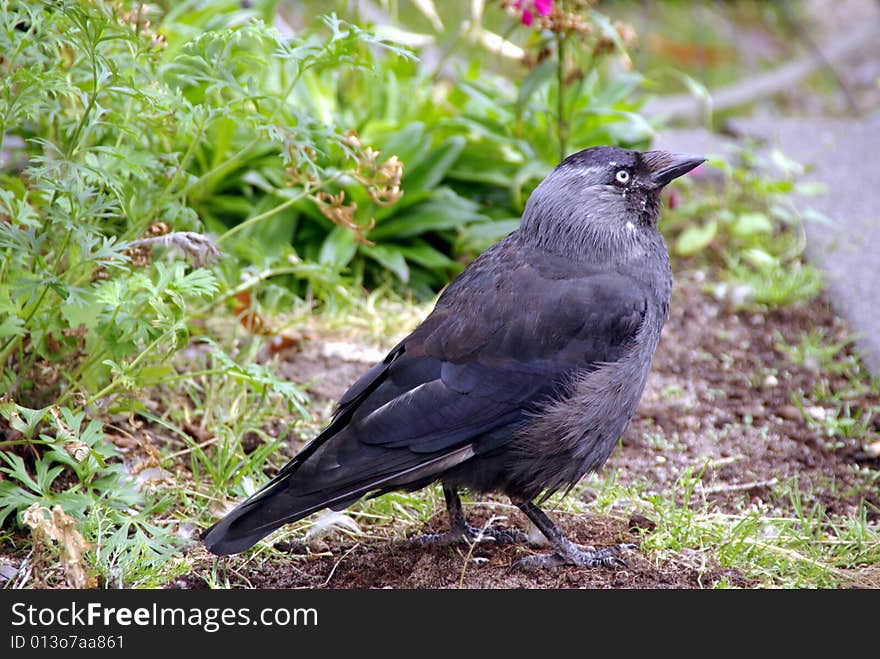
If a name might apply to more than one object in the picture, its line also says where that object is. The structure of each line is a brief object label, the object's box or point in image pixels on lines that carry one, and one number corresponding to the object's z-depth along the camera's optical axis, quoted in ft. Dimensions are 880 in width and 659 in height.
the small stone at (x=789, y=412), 28.32
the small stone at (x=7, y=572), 19.77
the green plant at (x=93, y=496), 19.30
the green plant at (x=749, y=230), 34.91
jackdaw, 19.80
